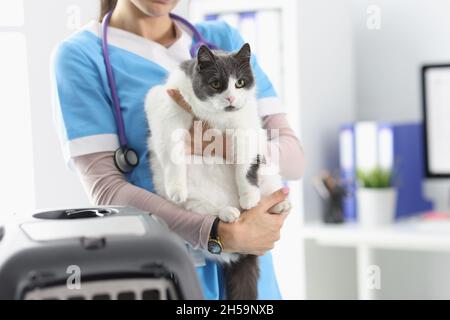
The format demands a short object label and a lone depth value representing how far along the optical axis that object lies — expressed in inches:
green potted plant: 153.5
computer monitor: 163.3
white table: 140.1
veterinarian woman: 82.4
